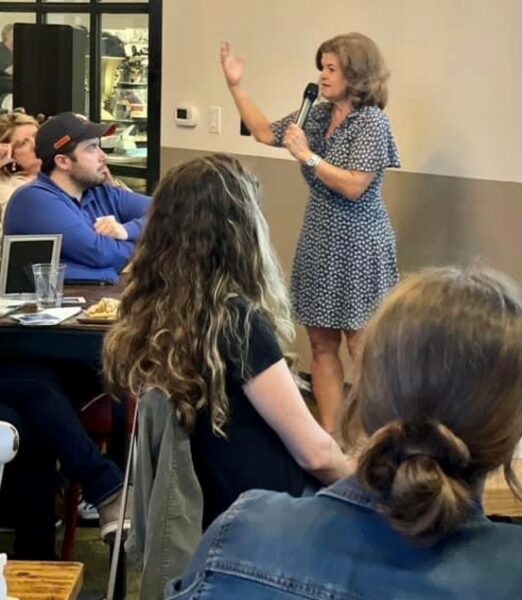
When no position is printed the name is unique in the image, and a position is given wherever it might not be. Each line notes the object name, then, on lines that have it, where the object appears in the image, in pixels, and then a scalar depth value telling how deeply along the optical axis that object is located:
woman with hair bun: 1.69
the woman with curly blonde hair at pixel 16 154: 7.12
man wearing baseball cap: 5.27
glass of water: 4.83
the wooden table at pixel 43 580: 2.46
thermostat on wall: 8.91
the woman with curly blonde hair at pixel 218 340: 3.29
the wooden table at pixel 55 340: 4.53
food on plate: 4.60
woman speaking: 6.14
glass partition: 9.79
